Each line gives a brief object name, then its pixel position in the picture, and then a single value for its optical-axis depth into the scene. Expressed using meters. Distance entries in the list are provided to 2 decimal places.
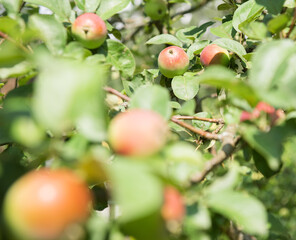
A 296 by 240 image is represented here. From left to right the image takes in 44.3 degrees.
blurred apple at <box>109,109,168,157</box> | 0.53
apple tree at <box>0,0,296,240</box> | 0.45
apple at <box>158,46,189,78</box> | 1.30
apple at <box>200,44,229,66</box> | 1.26
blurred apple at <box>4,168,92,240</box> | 0.45
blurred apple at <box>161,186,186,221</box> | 0.50
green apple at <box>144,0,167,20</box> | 1.98
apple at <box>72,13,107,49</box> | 0.95
